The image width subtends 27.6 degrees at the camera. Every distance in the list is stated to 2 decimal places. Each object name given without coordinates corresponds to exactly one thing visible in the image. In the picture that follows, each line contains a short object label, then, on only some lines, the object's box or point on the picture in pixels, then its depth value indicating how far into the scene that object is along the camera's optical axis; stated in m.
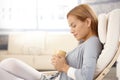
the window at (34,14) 4.00
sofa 3.73
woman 1.58
